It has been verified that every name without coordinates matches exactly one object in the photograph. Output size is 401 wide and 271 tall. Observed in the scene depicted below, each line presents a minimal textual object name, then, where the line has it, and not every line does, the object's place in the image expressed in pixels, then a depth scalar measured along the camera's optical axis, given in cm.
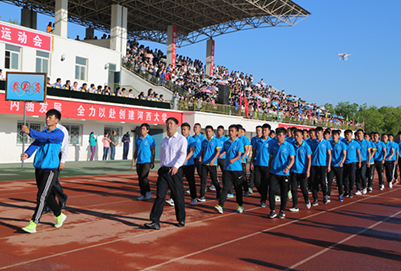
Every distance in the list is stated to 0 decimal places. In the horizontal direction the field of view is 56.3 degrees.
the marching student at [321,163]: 1000
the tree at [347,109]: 10994
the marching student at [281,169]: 780
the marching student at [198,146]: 1076
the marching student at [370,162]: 1290
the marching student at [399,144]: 1487
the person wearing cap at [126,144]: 2255
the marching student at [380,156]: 1385
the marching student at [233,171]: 812
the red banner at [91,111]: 1703
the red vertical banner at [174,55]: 3576
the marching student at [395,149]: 1444
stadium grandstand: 2009
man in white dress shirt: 651
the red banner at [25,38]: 2003
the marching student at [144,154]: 925
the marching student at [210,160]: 978
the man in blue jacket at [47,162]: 597
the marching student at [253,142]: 1135
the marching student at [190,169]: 916
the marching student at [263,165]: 914
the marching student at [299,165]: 870
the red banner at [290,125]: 3541
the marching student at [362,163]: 1211
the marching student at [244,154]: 965
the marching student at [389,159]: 1425
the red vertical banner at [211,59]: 4072
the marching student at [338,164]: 1047
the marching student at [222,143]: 1082
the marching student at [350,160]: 1098
